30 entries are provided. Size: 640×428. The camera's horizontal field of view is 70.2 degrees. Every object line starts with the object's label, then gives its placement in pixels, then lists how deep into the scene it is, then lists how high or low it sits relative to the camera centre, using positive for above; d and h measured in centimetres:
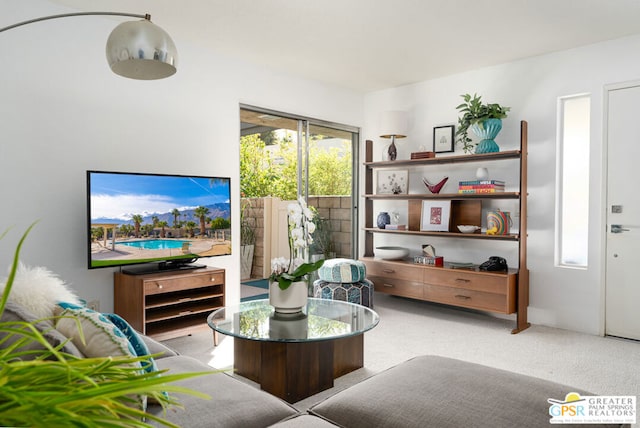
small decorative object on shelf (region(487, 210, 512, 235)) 424 -11
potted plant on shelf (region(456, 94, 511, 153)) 425 +84
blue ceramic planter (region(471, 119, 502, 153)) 427 +72
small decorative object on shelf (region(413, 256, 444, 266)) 458 -52
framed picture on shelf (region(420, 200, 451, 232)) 472 -7
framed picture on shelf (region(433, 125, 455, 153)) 489 +77
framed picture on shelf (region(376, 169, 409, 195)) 523 +33
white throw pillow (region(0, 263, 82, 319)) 141 -27
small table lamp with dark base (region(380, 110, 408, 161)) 500 +94
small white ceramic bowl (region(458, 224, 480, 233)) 445 -18
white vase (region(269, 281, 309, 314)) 266 -52
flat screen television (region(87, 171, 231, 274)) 327 -8
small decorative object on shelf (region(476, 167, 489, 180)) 438 +35
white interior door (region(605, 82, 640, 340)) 376 -4
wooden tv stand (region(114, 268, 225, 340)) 336 -70
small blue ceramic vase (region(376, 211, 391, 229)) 520 -12
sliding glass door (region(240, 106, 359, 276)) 482 +48
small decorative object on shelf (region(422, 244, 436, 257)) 483 -43
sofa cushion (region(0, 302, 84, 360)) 116 -33
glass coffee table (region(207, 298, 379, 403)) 248 -80
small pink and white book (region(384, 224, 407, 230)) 512 -20
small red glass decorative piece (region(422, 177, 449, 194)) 475 +25
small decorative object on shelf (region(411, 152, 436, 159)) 478 +58
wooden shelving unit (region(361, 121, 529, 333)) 407 -60
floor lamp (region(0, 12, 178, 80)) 186 +68
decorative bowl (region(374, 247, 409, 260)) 496 -48
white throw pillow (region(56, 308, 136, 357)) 127 -36
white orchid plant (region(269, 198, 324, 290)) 263 -28
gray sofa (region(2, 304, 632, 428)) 146 -67
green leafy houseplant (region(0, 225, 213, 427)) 41 -18
